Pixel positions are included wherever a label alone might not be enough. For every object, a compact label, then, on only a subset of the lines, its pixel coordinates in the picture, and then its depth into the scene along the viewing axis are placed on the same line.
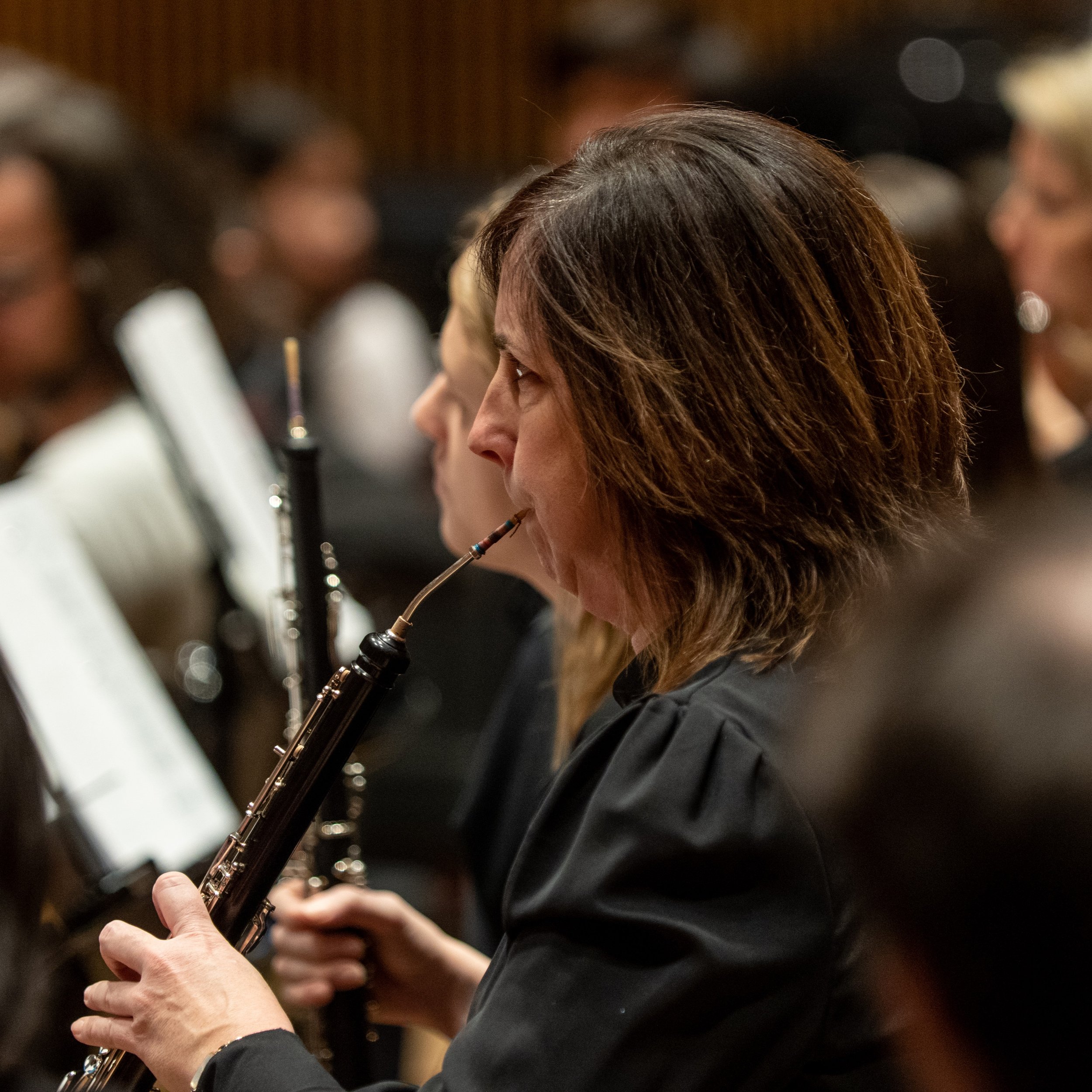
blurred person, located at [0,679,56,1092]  2.72
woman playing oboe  2.56
